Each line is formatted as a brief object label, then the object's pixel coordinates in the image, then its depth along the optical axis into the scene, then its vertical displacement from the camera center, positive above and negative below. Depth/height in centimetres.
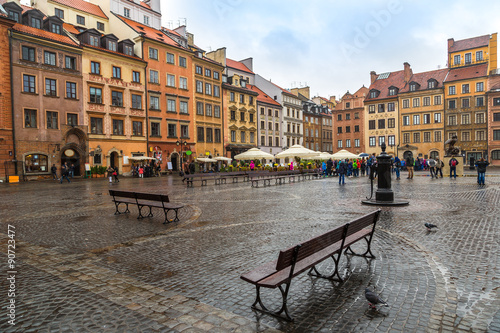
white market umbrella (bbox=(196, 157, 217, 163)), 4328 +57
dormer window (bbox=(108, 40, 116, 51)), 3762 +1351
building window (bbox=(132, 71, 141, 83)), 3907 +1030
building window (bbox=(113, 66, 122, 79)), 3728 +1032
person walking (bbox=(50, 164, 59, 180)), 3098 -34
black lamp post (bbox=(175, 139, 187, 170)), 4297 +258
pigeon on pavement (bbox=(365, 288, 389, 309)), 392 -161
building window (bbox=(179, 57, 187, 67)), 4409 +1345
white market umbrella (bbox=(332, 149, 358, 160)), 3417 +61
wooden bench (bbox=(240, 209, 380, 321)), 389 -135
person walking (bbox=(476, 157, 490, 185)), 1889 -49
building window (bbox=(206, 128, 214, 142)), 4769 +404
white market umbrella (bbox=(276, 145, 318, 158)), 3125 +85
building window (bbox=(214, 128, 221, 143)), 4903 +400
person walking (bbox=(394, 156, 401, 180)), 2540 -57
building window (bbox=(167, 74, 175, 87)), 4250 +1065
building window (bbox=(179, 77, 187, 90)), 4400 +1069
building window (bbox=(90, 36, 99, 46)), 3612 +1347
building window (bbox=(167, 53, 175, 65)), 4266 +1347
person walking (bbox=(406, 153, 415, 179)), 2534 -48
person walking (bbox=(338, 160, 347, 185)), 2223 -53
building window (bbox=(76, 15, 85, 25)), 3934 +1716
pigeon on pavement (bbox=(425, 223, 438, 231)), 786 -155
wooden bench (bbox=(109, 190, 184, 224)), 997 -120
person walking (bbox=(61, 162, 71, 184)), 2820 -42
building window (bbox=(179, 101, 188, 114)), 4384 +746
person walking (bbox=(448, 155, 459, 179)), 2448 -30
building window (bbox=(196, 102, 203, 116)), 4612 +764
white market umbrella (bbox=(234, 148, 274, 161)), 3275 +73
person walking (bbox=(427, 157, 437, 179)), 2652 -54
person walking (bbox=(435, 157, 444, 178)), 2653 -47
